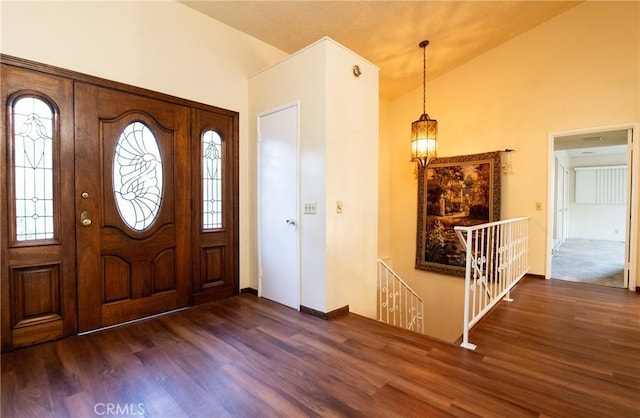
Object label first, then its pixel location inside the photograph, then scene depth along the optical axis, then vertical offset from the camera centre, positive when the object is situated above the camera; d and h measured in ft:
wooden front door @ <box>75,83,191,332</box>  8.05 -0.06
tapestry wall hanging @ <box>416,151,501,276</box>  14.89 +0.03
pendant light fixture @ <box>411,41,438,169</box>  13.14 +3.03
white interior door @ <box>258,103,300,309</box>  10.07 -0.09
